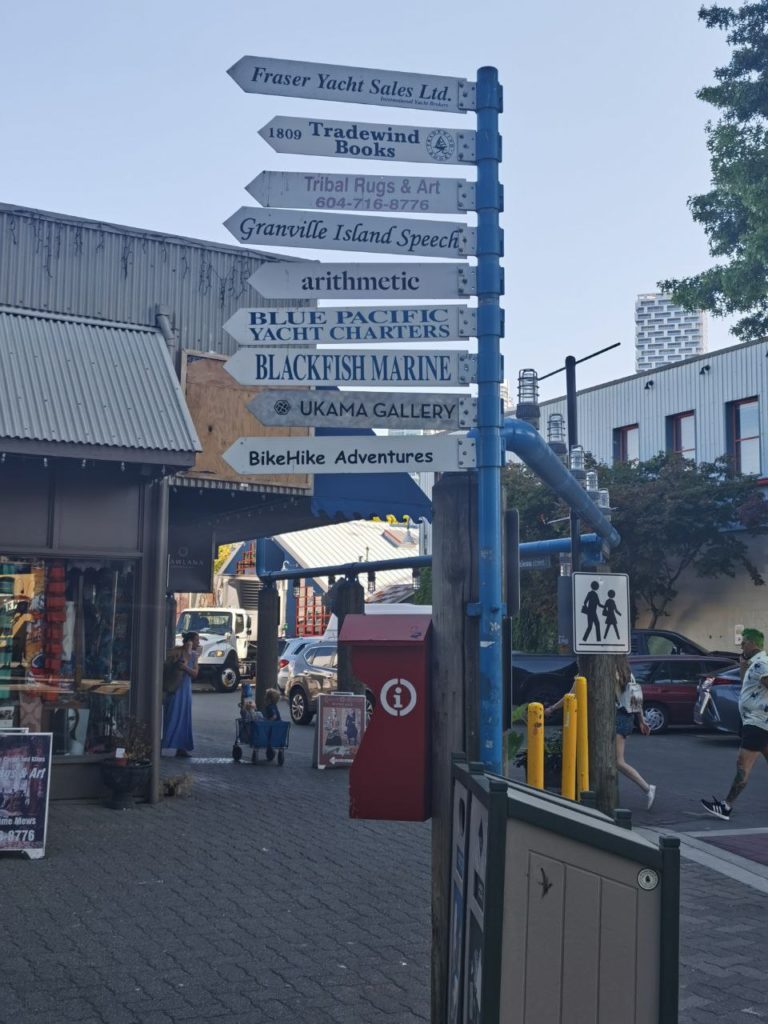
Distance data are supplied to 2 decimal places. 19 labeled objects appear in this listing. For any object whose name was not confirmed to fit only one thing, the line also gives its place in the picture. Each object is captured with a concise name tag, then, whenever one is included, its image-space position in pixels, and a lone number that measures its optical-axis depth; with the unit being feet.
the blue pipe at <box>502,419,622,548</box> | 18.03
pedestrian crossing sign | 33.22
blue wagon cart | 49.75
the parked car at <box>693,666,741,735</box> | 61.82
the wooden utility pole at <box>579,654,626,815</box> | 37.27
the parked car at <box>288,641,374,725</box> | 74.38
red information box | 14.96
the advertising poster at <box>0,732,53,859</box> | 29.91
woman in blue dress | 51.96
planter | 37.27
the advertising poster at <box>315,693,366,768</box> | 49.42
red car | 70.79
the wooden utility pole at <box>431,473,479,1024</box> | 15.20
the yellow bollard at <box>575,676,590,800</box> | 37.88
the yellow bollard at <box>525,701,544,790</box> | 32.83
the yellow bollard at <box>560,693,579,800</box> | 35.22
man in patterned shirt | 37.63
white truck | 106.93
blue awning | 44.55
